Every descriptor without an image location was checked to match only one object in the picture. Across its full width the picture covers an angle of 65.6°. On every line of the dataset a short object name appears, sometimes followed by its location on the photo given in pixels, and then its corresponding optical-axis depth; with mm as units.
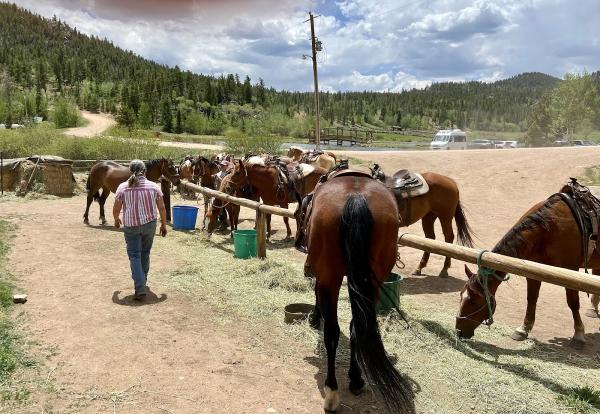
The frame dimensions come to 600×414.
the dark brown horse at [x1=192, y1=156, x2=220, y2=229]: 12016
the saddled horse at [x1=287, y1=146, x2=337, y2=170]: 13177
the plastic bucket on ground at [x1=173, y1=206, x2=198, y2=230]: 9977
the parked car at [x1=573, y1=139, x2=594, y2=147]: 40688
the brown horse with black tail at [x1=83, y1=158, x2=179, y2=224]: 10188
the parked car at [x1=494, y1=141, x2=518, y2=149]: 40369
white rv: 34125
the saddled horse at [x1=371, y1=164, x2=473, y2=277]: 6758
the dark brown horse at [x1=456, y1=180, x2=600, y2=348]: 4312
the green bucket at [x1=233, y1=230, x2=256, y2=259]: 7340
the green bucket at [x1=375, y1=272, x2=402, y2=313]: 4586
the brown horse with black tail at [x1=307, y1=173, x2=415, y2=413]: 3057
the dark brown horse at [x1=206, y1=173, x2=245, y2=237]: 8789
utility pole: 25638
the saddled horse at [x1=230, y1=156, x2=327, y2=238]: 8836
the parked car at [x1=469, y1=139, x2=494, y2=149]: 37906
